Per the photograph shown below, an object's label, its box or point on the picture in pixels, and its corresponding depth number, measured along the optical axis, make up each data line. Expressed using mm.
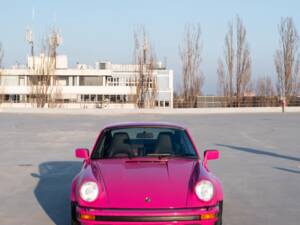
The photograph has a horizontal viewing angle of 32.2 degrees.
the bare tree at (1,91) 50000
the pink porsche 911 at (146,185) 5055
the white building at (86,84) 72625
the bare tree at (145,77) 46031
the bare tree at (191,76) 48500
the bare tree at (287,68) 47344
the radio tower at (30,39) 52609
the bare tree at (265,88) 47847
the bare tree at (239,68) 47781
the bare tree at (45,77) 48219
